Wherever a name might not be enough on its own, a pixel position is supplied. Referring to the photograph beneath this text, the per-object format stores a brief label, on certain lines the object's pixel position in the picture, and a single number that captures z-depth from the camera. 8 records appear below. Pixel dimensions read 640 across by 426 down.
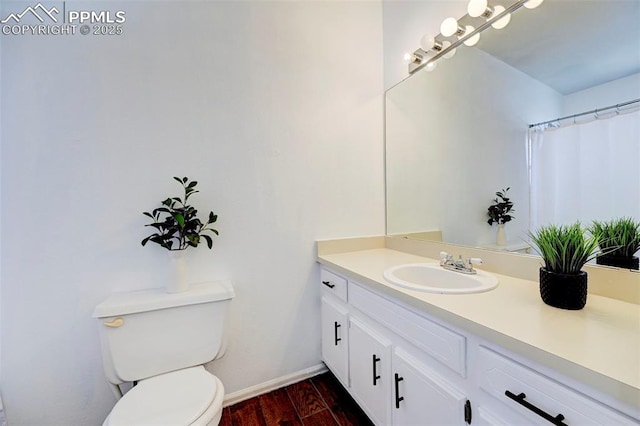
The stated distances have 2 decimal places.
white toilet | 0.94
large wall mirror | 0.89
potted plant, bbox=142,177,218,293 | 1.21
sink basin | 0.98
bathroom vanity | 0.54
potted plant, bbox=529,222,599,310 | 0.78
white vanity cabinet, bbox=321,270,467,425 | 0.82
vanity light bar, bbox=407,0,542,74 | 1.16
